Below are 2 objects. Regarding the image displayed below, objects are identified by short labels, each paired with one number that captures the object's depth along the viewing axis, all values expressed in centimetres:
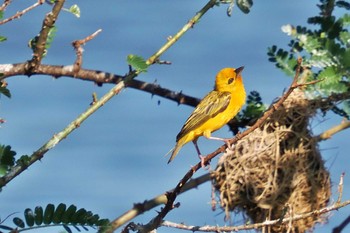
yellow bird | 1032
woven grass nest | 1412
